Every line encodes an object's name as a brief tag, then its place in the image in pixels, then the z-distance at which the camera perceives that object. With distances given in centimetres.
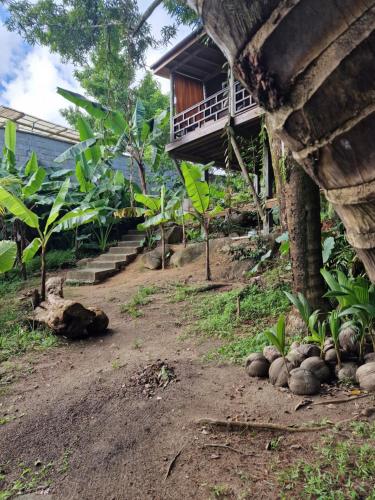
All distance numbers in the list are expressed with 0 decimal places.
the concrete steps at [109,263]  867
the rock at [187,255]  857
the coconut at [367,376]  232
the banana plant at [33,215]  457
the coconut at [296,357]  275
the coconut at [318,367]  259
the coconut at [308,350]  280
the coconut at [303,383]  245
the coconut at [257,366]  283
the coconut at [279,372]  262
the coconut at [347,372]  252
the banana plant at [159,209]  802
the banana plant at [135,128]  909
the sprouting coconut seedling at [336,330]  260
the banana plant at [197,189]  662
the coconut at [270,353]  292
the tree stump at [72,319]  427
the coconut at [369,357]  257
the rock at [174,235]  1012
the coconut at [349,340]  274
